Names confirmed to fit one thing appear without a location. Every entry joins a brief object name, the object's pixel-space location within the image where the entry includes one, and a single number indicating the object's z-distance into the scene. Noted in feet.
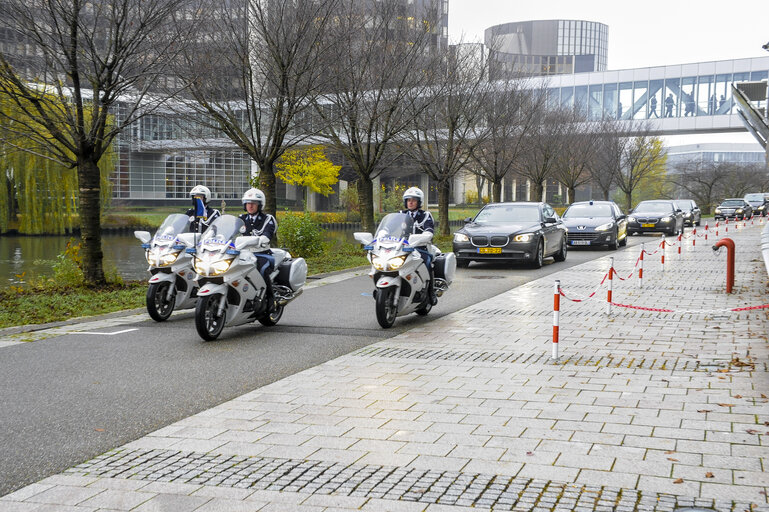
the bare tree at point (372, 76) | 67.31
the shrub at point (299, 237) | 68.90
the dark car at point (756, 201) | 190.39
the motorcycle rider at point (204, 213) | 35.78
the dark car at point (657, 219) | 105.81
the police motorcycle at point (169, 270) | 33.86
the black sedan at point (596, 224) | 80.07
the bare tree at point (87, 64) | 42.24
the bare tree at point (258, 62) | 58.86
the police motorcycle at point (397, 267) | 32.42
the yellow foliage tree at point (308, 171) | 164.14
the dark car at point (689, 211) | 134.72
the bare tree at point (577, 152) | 142.61
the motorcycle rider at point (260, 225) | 32.38
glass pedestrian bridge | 197.67
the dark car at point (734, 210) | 173.37
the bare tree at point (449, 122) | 85.30
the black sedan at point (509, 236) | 59.77
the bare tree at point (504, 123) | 98.35
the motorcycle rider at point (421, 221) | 34.94
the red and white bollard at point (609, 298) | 34.08
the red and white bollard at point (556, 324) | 24.97
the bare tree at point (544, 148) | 125.59
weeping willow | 123.44
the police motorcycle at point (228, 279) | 29.43
